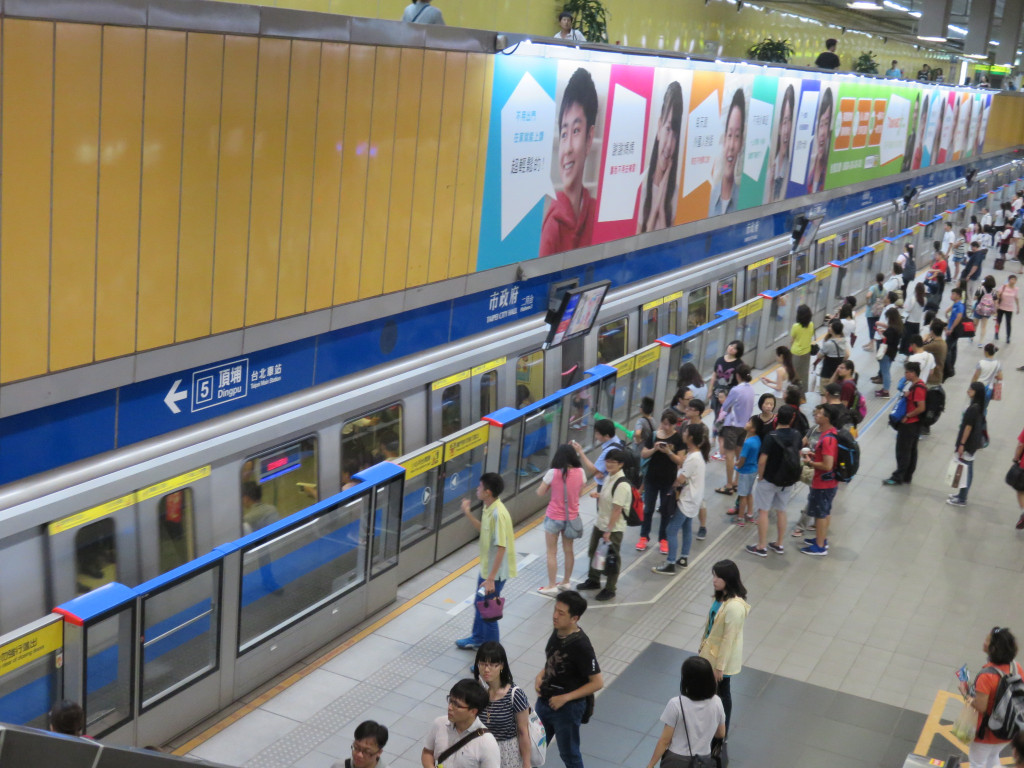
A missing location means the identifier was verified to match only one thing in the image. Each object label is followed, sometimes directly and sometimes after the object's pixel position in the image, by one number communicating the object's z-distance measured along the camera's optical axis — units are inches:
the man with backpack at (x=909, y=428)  450.6
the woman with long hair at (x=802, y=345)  559.2
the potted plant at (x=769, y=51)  874.8
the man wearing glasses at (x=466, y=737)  175.6
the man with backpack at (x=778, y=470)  361.1
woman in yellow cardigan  235.9
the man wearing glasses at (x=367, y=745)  168.2
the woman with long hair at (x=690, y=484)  352.2
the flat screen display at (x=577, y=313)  452.4
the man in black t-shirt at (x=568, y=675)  212.2
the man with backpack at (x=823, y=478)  372.2
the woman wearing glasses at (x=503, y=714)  191.6
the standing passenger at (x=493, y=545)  282.4
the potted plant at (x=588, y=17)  555.8
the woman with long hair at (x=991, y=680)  223.3
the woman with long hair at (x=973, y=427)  430.0
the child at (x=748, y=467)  384.2
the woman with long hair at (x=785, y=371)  469.4
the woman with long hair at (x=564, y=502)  322.7
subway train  245.6
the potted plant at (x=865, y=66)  1179.1
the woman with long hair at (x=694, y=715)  200.4
